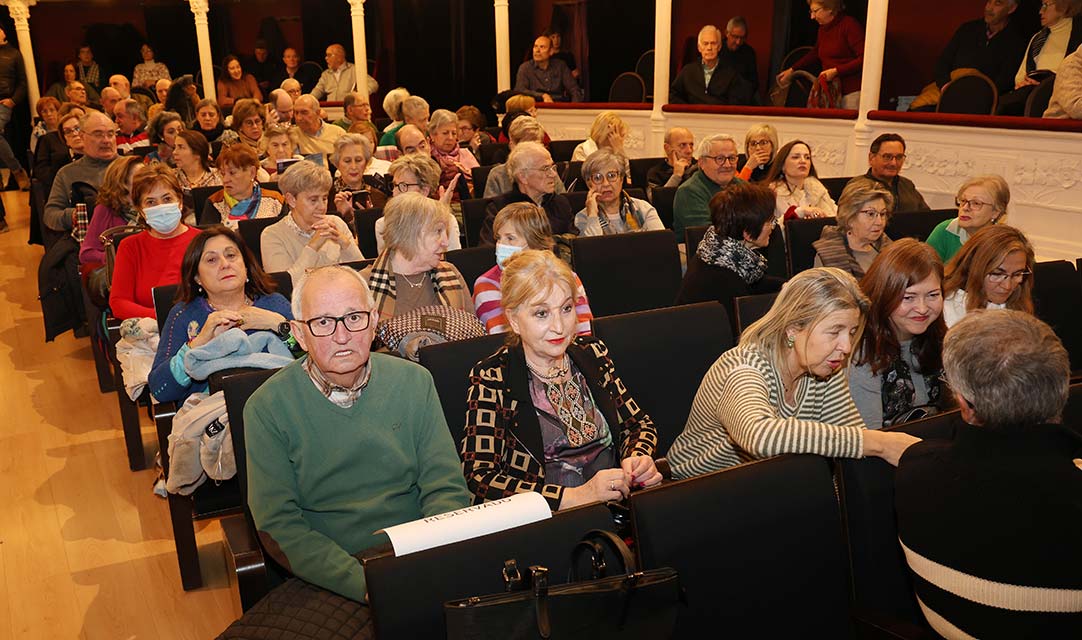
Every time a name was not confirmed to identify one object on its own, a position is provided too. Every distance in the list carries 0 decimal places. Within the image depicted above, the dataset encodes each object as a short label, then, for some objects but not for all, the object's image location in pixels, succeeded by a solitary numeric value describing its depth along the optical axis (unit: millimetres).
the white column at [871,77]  6852
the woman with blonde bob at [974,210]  3998
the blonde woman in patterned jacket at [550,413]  2189
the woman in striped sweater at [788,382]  2068
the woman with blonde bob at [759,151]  5684
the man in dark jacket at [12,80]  11484
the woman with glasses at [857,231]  3805
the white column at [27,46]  11977
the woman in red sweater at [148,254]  3562
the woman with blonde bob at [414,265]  3143
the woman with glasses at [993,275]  3070
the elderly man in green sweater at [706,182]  4945
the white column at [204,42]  12227
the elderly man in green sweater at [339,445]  1977
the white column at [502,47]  11070
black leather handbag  1348
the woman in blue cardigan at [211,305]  2682
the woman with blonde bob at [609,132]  6336
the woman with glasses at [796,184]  5031
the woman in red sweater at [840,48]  7855
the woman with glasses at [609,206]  4570
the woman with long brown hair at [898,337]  2637
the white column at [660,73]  8828
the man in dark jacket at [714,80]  8688
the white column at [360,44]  11656
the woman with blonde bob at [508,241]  3213
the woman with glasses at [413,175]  4531
